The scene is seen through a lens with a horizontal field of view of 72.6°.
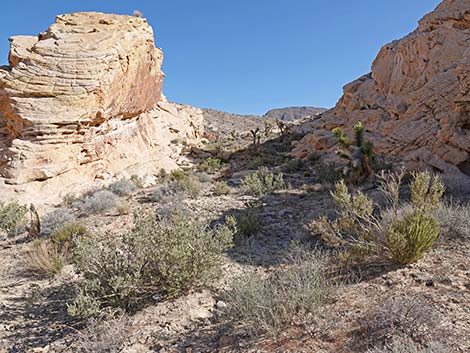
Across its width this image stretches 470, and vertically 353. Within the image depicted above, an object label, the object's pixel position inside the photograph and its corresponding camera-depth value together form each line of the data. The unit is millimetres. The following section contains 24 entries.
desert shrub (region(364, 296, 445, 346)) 2299
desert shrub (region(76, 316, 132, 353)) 2924
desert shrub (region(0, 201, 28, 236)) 7355
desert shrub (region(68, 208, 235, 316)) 3574
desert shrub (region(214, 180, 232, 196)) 9148
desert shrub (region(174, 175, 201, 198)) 8981
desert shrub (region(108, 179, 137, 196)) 10266
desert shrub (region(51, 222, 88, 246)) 5746
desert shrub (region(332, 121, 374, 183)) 8707
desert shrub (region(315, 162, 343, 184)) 9588
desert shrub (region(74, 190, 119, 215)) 8211
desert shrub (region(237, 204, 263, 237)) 5688
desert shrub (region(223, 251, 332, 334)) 2803
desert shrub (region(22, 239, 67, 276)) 4742
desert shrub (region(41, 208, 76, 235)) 6817
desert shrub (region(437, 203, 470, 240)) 4066
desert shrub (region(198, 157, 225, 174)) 16284
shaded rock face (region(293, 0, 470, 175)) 9148
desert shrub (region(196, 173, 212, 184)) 12812
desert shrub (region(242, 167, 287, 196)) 8758
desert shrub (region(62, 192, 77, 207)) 9641
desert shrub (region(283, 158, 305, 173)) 14152
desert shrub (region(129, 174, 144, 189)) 11733
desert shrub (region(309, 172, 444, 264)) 3518
